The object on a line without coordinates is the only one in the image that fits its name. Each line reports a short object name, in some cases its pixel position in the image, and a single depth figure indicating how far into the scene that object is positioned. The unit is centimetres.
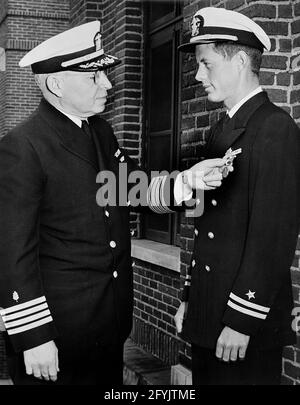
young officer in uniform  258
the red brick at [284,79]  365
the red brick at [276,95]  365
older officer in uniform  265
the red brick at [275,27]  364
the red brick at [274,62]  363
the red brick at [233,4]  381
